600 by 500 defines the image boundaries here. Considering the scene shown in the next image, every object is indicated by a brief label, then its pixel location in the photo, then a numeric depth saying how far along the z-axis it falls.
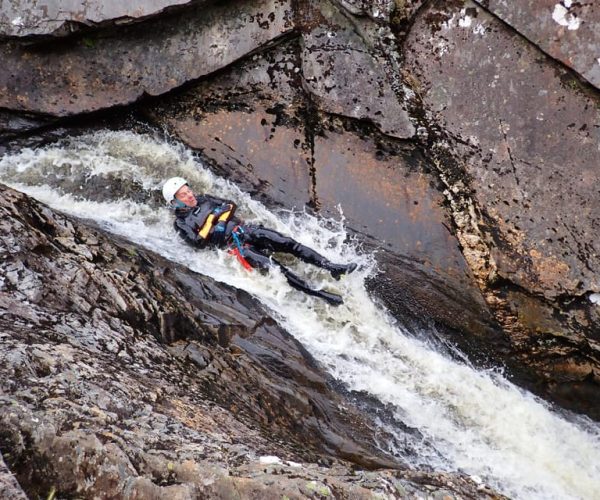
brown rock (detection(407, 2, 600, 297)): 6.22
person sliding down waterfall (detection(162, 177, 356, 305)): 7.06
